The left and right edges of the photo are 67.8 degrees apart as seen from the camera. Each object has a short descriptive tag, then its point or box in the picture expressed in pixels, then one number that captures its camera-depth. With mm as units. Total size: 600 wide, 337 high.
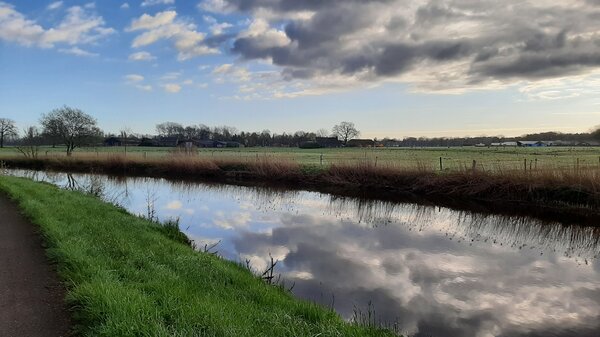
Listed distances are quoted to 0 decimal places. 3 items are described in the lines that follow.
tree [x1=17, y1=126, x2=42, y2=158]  79531
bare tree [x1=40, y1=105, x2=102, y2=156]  61750
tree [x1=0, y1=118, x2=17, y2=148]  107125
